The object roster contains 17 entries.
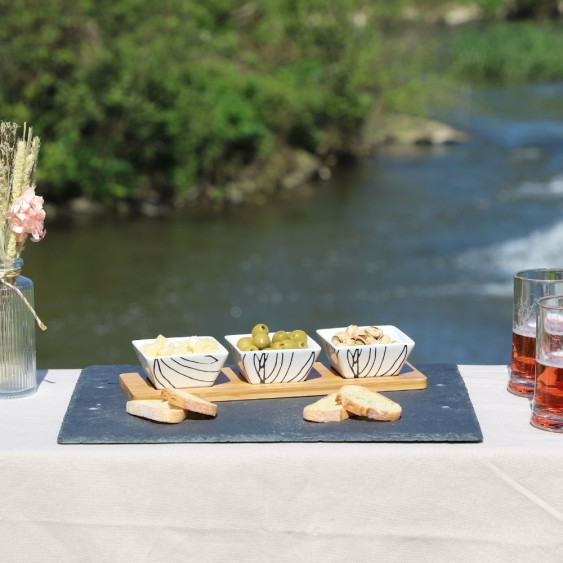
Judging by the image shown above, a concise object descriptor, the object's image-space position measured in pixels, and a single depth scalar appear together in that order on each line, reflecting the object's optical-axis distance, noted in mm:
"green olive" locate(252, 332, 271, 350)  2447
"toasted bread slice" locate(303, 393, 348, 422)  2260
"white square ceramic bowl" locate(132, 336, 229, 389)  2369
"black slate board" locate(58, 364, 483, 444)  2193
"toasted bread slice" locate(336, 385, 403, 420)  2252
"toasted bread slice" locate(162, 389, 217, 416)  2254
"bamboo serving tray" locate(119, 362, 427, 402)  2412
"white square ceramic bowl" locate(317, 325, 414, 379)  2451
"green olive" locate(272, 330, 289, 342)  2453
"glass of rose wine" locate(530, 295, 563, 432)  2217
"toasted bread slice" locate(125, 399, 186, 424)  2268
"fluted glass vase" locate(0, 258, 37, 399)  2445
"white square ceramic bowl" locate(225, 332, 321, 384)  2406
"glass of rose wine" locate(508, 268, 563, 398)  2469
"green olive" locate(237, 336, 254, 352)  2451
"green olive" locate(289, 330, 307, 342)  2459
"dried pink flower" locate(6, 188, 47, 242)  2371
